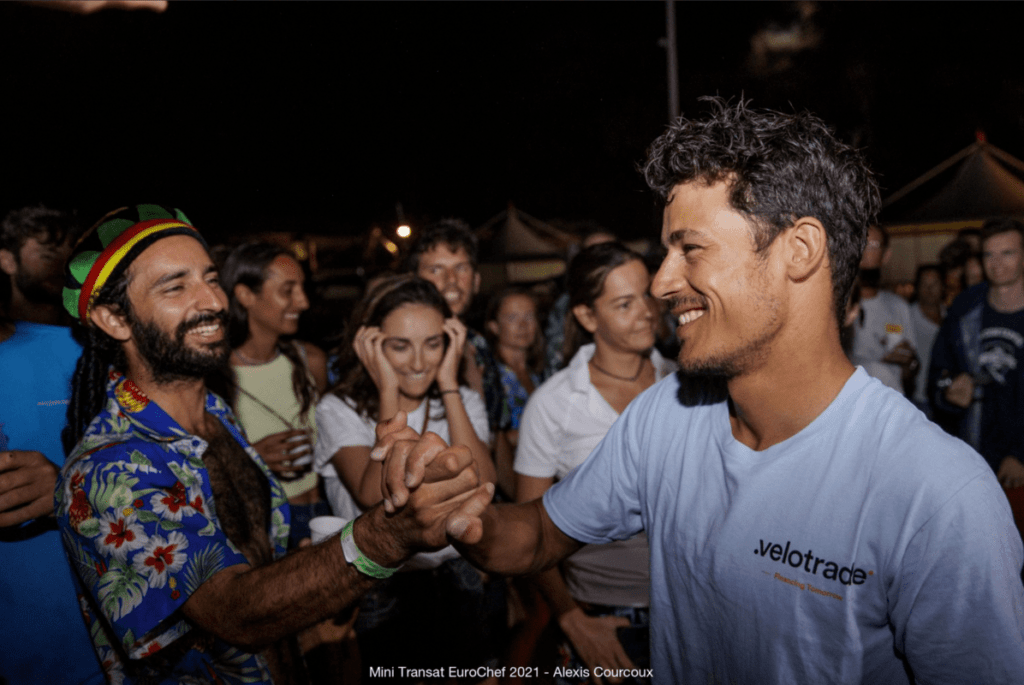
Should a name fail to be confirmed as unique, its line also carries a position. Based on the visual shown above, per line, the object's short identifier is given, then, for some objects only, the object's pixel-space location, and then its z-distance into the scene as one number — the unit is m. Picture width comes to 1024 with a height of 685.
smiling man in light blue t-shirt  1.19
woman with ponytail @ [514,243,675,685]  2.53
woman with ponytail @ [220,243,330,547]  3.73
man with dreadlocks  1.67
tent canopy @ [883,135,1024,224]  9.16
